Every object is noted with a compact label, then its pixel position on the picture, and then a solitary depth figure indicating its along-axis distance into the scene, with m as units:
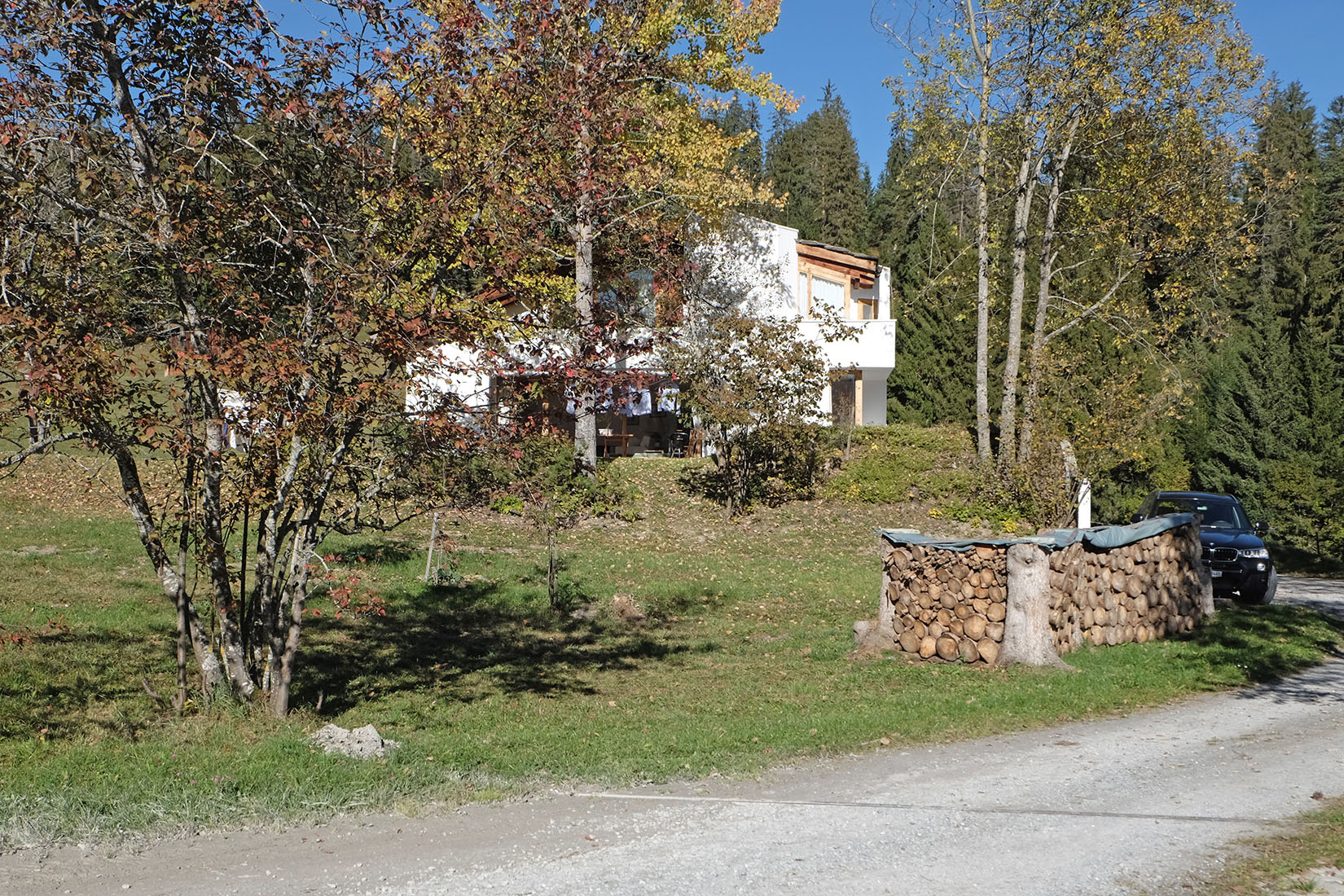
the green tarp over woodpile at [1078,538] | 12.30
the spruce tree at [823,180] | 72.88
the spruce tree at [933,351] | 38.81
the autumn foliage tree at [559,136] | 9.22
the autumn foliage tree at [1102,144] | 25.89
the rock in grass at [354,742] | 8.24
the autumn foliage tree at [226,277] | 7.96
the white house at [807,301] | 30.72
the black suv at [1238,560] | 17.36
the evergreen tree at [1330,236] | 33.66
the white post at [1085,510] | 23.87
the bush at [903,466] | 26.52
